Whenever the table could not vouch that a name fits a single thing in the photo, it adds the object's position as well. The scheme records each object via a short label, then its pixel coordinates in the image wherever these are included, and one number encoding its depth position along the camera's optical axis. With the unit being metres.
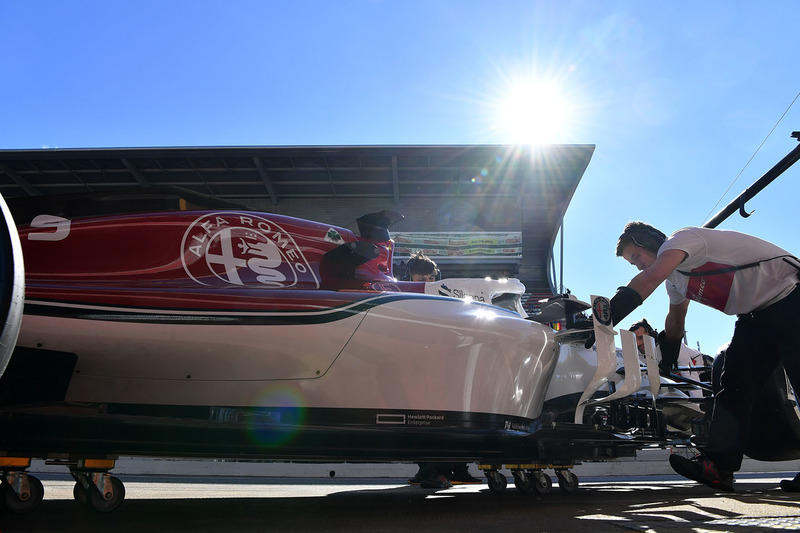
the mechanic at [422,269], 3.93
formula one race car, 1.98
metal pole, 4.30
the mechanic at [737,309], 2.54
